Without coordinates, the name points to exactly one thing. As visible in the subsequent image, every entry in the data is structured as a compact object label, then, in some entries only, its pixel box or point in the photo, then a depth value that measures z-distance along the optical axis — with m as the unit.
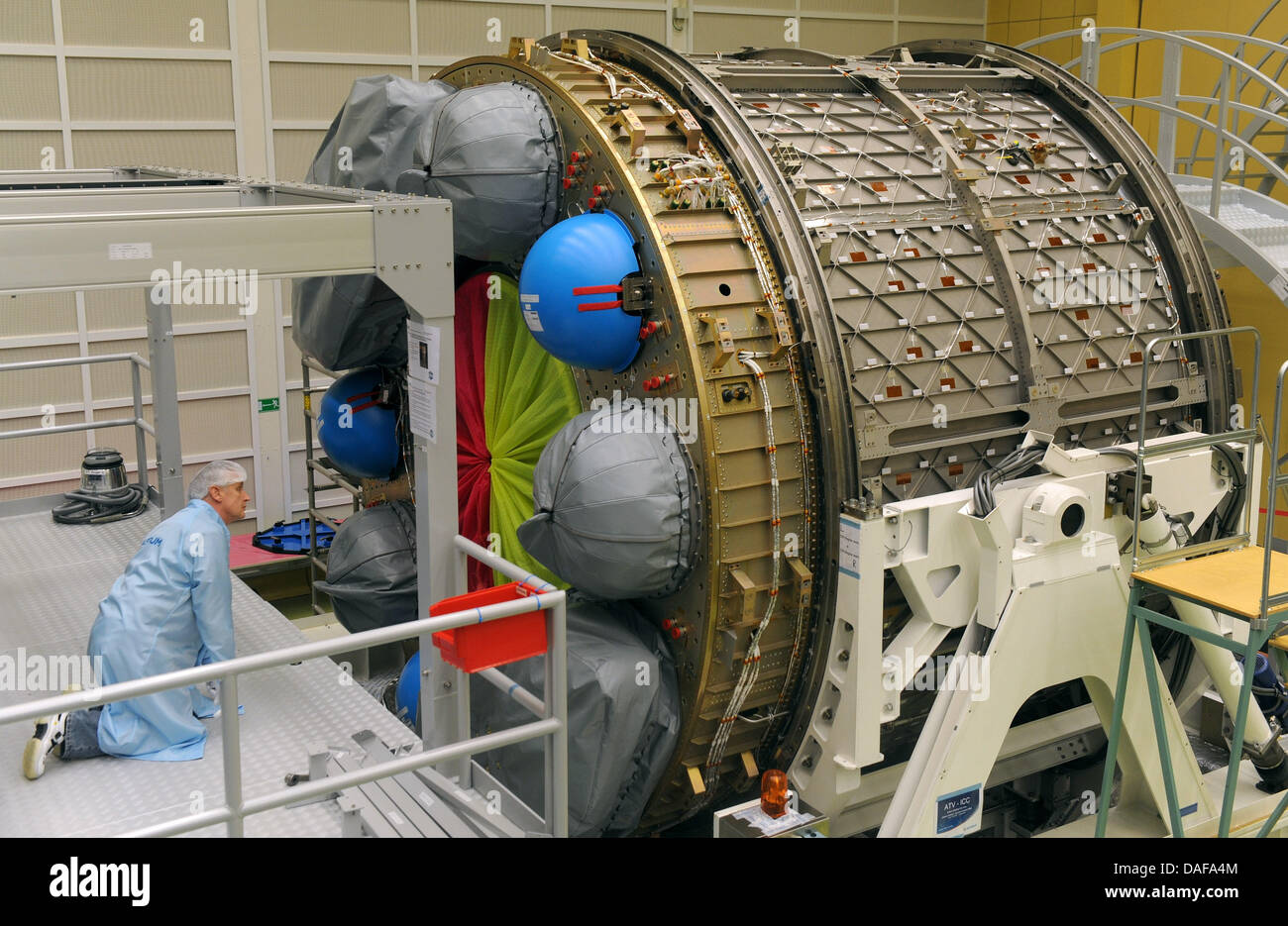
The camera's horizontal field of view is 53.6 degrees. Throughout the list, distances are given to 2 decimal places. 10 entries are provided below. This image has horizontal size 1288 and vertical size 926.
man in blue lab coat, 5.36
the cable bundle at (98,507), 8.16
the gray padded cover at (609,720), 5.51
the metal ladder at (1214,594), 5.22
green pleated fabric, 6.55
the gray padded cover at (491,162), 5.91
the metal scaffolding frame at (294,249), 4.13
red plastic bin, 4.66
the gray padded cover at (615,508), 5.30
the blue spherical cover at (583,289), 5.53
